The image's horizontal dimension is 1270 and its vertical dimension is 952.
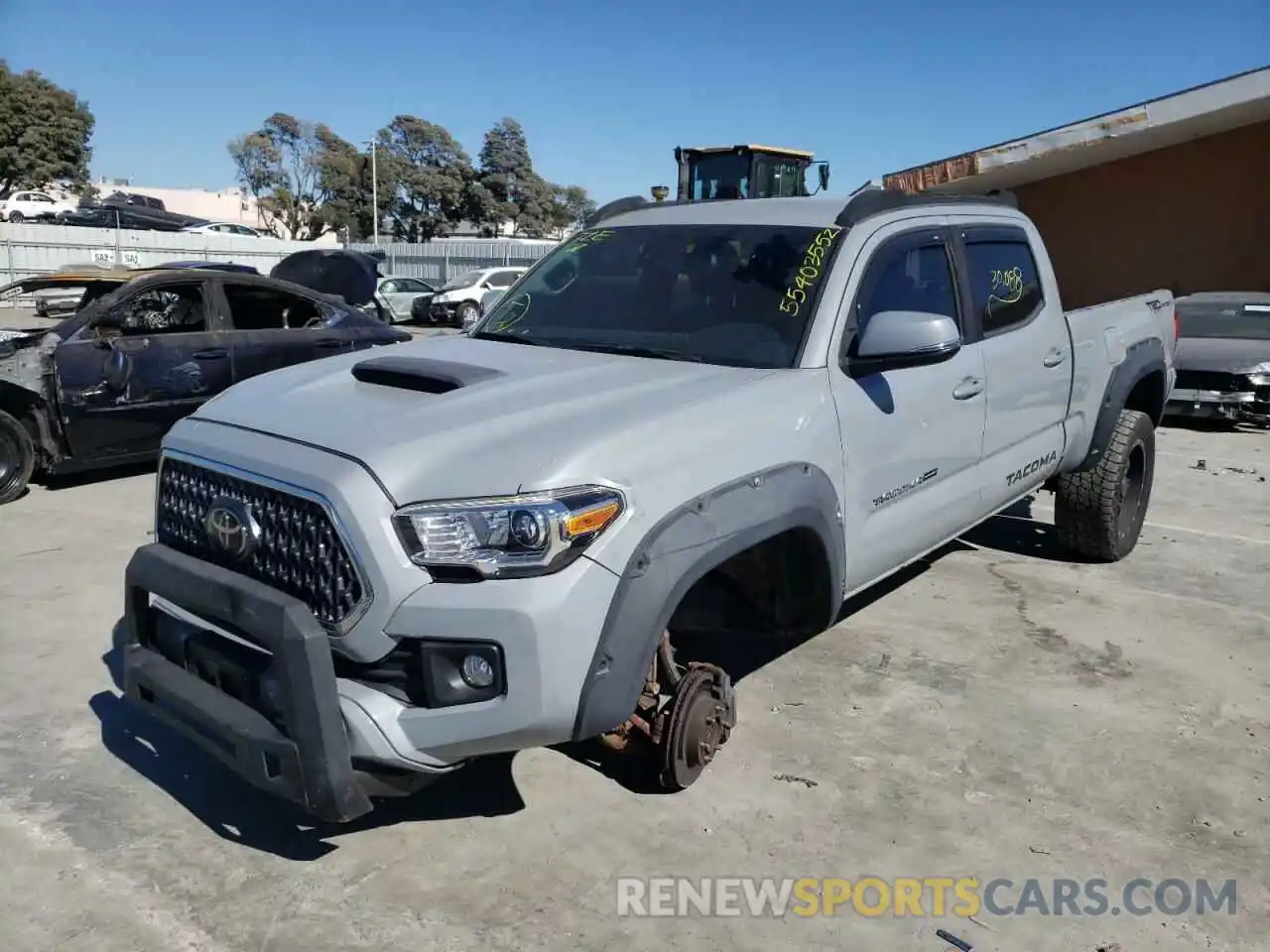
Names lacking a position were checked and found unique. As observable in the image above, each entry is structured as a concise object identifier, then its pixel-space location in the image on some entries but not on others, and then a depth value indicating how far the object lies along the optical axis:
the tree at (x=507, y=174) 82.12
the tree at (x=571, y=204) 91.46
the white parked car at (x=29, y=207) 41.62
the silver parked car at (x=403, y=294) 27.28
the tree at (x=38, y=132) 57.38
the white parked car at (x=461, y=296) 25.94
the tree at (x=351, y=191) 75.38
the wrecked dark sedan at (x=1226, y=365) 11.03
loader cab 17.73
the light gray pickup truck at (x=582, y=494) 2.60
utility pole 66.30
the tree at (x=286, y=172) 76.31
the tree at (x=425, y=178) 78.69
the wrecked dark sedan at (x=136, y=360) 7.30
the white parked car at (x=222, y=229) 42.93
